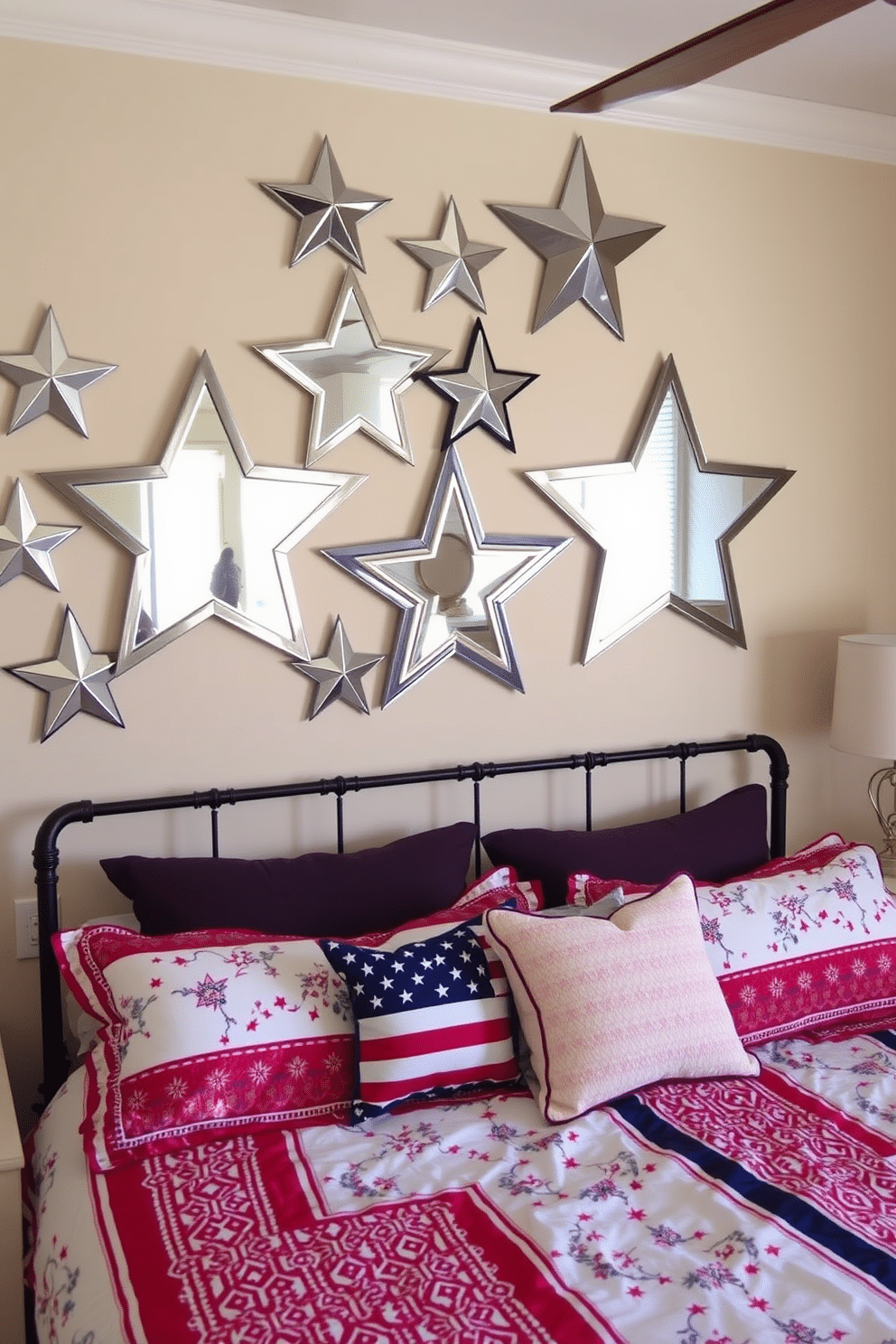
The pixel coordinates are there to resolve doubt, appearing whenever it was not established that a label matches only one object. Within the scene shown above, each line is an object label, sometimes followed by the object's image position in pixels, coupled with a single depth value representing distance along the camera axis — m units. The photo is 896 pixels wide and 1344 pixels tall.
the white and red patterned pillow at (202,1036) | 1.82
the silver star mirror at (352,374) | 2.38
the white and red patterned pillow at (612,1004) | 1.91
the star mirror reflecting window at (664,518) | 2.67
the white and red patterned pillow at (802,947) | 2.19
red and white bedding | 1.41
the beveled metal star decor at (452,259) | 2.46
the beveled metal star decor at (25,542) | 2.19
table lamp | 2.65
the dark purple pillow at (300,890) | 2.17
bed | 1.46
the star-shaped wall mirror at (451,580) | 2.48
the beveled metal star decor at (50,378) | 2.17
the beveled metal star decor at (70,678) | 2.23
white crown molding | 2.17
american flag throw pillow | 1.90
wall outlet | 2.25
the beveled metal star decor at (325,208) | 2.34
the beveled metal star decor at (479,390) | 2.49
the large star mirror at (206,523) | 2.27
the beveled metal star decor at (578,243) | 2.56
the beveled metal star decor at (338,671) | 2.43
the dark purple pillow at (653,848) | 2.45
